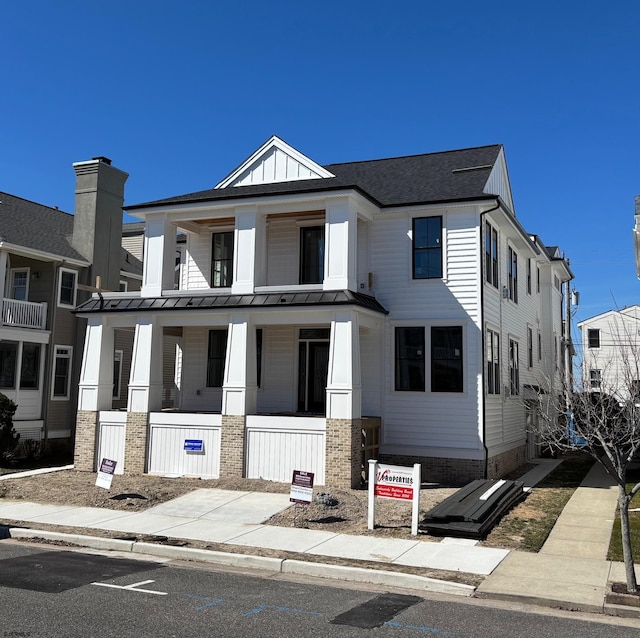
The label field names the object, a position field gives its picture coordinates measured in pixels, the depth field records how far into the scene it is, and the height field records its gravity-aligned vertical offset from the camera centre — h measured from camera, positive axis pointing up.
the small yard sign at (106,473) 15.22 -1.43
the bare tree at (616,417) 8.59 +0.07
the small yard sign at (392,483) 12.41 -1.26
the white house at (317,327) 16.98 +2.36
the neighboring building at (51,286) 23.45 +4.52
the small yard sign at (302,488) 13.09 -1.44
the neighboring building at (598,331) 45.94 +6.25
